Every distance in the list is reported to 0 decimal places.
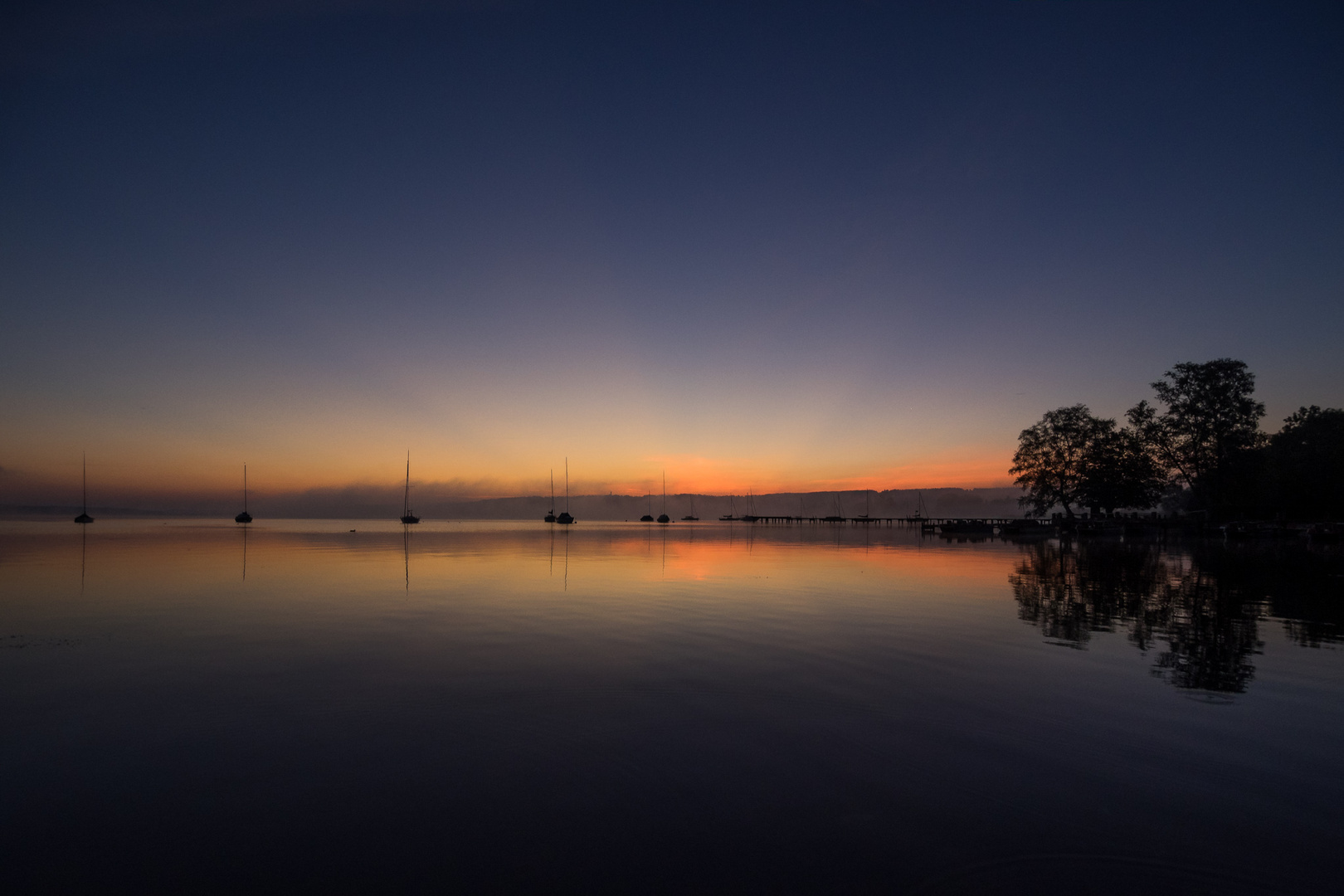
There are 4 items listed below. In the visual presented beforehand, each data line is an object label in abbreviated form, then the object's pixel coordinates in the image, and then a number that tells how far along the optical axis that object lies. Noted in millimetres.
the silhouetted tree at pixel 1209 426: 76875
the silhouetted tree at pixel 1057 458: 96812
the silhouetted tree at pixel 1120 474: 89438
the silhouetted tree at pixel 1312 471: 74375
